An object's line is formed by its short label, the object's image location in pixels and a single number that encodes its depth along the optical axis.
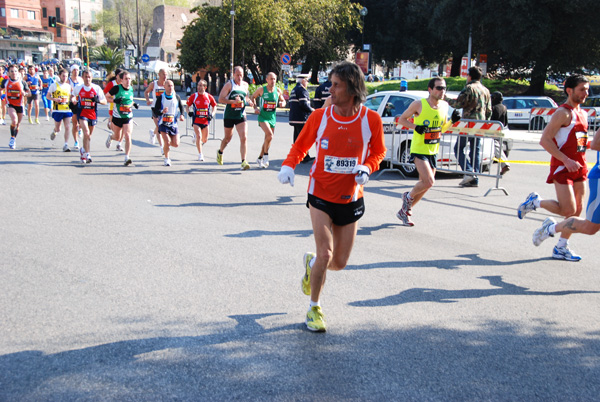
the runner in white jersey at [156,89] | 14.47
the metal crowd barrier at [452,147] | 11.05
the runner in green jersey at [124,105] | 12.54
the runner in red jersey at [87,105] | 12.87
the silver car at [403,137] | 12.23
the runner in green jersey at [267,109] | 12.87
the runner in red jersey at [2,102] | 21.33
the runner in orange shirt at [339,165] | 4.41
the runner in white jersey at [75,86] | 13.74
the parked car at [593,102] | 25.25
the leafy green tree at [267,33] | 40.91
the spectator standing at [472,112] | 11.35
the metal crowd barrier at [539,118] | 23.83
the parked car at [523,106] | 26.12
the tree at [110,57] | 57.75
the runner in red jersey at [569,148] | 6.16
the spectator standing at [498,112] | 12.83
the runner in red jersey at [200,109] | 13.81
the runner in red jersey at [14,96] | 15.80
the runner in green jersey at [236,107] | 12.43
